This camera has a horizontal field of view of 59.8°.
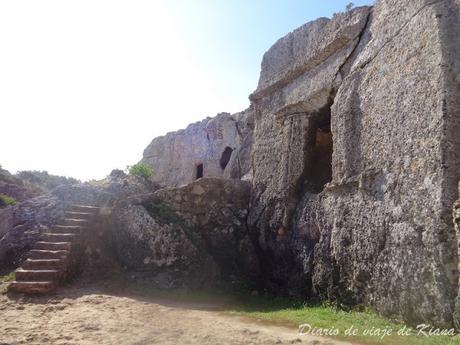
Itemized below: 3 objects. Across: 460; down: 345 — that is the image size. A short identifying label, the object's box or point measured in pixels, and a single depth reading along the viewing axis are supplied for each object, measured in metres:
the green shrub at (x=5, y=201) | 18.16
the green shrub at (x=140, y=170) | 16.48
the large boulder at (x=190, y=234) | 8.06
